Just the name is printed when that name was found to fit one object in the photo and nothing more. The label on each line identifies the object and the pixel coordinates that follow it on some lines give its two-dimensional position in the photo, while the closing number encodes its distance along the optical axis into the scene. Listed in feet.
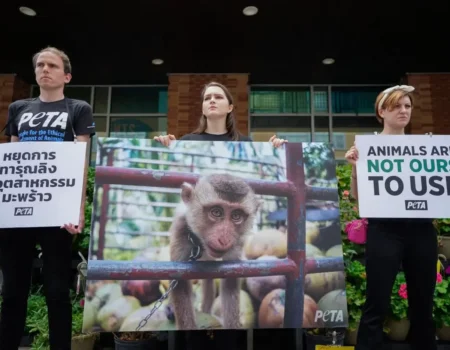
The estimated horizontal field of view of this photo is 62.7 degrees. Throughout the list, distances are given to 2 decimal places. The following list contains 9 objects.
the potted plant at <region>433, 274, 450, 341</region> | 8.77
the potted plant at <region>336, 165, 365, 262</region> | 9.41
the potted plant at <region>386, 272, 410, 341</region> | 8.73
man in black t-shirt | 5.83
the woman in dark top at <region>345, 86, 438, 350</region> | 5.76
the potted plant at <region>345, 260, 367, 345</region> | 8.66
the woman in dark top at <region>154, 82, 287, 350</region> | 7.39
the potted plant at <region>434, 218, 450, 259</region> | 9.65
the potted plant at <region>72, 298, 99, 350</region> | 8.25
